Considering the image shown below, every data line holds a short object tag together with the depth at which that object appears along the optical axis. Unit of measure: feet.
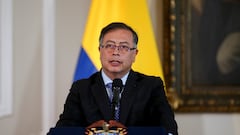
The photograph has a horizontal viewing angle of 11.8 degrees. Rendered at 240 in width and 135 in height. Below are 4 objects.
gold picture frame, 20.81
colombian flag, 19.62
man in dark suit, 16.27
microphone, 15.98
